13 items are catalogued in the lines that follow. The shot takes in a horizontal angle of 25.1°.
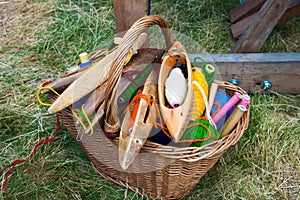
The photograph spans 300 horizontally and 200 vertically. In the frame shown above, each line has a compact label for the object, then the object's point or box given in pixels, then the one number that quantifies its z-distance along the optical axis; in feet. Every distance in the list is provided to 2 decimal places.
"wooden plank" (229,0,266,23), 9.10
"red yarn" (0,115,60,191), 7.35
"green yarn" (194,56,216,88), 7.07
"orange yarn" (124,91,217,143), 6.41
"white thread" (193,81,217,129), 6.65
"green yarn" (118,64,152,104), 6.67
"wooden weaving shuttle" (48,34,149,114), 6.57
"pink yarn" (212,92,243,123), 6.79
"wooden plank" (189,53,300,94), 7.93
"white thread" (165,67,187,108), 6.49
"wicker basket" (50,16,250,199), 6.33
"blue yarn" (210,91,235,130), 6.79
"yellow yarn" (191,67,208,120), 6.61
